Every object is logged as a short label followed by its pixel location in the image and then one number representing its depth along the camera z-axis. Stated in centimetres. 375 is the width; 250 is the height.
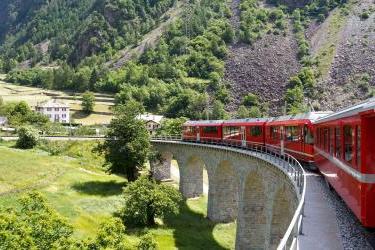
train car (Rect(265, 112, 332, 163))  2552
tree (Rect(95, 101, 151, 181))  4969
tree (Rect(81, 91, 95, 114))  10900
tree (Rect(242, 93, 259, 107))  11461
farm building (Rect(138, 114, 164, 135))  9168
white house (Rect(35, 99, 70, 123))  10569
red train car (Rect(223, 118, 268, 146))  3512
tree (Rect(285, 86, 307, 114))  10831
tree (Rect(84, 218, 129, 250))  2375
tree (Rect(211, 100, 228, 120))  10511
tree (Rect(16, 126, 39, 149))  5912
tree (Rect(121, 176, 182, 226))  3906
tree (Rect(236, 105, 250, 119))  10335
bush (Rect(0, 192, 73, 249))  2006
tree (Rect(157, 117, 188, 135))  8261
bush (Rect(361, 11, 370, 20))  13412
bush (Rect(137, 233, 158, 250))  2864
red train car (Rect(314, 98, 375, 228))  1127
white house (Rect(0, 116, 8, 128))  8081
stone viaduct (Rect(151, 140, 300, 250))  2366
